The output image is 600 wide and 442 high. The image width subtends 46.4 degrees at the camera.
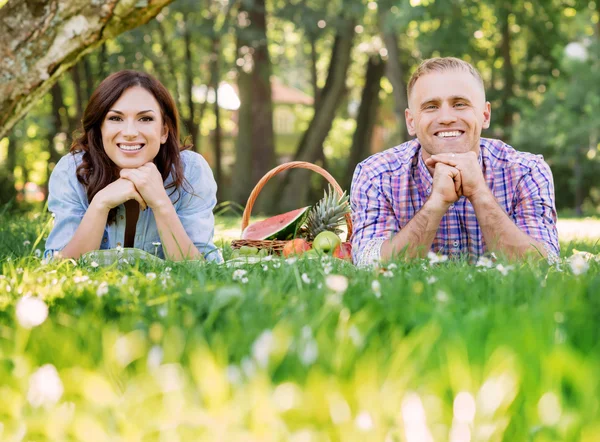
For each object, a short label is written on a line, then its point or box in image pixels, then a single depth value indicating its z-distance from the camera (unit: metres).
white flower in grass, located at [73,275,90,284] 2.80
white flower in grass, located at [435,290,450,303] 2.23
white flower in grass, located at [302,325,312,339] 1.88
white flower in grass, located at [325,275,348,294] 1.97
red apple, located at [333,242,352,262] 5.26
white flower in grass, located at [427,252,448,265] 3.07
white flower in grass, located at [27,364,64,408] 1.53
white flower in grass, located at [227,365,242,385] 1.63
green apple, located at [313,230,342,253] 5.16
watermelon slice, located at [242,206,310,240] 5.91
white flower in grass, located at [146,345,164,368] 1.69
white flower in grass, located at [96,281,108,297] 2.54
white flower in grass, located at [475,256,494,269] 3.10
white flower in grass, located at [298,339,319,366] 1.76
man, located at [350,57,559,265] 4.05
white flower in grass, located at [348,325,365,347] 1.89
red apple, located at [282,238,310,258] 5.26
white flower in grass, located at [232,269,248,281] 2.92
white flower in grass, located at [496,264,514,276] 2.83
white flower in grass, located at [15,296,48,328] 1.73
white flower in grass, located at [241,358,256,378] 1.67
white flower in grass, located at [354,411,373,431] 1.46
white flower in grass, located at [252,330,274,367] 1.70
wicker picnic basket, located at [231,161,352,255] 5.43
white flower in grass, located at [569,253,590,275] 2.71
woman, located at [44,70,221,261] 4.36
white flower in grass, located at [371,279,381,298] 2.44
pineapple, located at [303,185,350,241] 5.92
